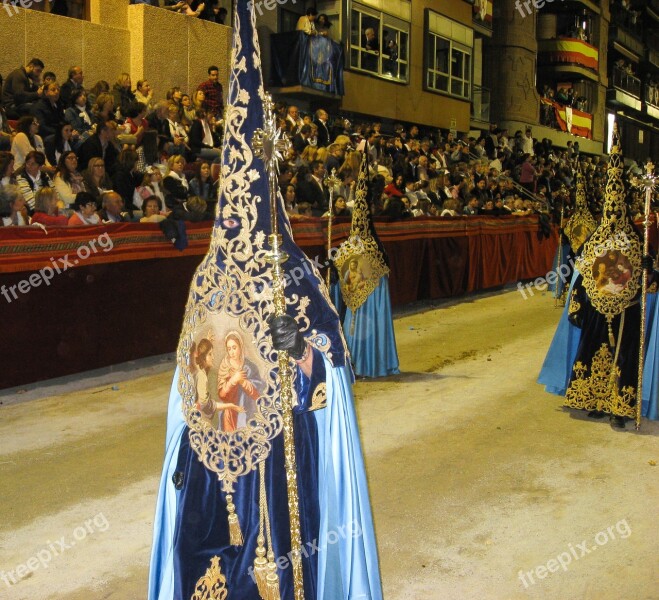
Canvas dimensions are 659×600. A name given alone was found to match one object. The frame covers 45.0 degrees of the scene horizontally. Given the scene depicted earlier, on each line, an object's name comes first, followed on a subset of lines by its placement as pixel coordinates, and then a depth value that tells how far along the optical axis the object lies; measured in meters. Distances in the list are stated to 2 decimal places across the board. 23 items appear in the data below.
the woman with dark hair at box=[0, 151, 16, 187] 9.02
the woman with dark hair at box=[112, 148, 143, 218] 10.91
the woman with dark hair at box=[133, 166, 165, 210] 10.79
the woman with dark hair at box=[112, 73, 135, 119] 13.18
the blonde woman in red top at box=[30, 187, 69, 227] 8.70
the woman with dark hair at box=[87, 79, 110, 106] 13.26
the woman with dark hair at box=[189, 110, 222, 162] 13.41
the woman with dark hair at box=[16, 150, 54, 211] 9.52
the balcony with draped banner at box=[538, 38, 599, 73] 38.22
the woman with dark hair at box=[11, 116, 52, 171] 10.31
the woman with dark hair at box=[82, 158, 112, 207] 10.32
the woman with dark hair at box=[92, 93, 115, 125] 12.25
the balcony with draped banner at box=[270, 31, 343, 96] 20.69
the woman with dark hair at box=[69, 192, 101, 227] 9.33
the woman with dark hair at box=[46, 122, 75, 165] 11.15
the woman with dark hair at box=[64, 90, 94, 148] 11.67
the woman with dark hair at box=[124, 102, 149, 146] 12.19
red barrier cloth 8.00
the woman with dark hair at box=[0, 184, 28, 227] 8.58
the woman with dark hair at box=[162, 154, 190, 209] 10.95
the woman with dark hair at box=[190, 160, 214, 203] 11.62
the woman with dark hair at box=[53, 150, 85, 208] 10.07
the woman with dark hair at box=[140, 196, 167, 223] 9.94
